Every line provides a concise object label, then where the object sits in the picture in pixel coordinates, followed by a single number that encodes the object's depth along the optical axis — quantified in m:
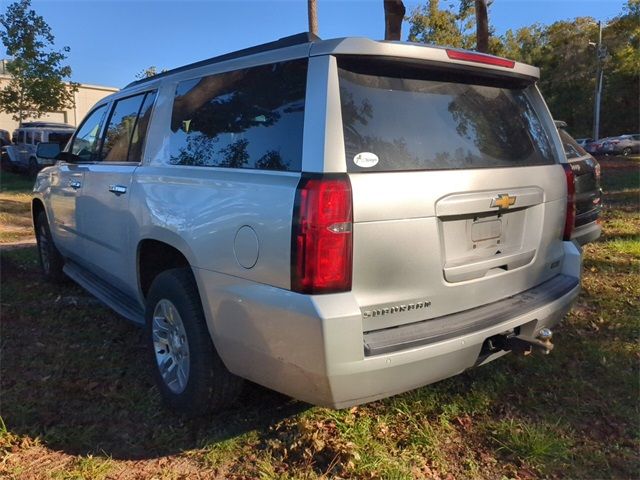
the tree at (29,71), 19.20
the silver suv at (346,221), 2.28
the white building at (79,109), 39.47
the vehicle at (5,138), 24.98
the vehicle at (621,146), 33.53
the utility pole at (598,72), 36.28
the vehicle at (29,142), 18.78
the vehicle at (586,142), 36.87
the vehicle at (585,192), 5.54
